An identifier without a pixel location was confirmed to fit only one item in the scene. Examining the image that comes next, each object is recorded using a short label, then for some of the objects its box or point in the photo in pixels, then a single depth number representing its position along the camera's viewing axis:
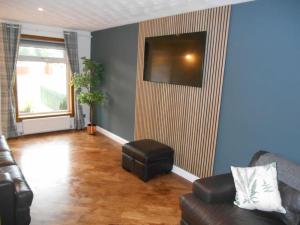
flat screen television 3.15
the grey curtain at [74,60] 5.35
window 5.04
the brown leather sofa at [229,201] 1.84
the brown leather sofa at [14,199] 1.86
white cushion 1.91
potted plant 5.19
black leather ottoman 3.32
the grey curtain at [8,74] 4.61
